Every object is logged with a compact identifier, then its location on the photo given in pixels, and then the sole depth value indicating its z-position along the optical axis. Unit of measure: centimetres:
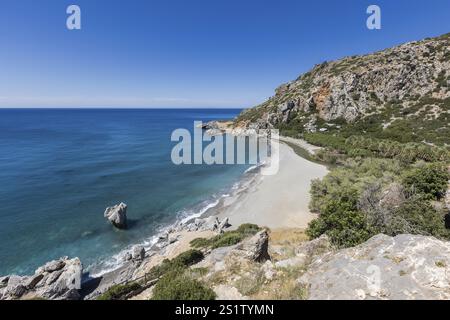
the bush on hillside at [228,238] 1823
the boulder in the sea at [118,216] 2481
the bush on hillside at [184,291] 718
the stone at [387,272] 599
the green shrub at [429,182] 1764
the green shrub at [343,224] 1268
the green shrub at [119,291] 1228
